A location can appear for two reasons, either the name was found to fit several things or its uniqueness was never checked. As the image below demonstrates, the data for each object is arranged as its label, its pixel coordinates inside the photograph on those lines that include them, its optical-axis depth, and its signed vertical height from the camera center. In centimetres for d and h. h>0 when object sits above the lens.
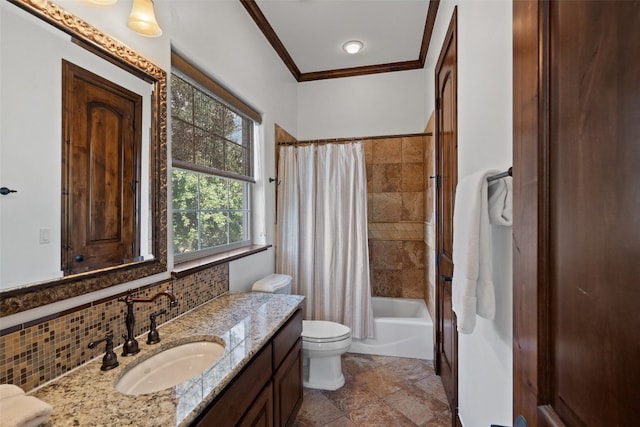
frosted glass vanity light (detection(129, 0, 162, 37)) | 116 +79
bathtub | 254 -112
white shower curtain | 264 -17
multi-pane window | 163 +27
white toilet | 207 -97
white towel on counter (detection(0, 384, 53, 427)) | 64 -45
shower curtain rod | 272 +69
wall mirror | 83 +20
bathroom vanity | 79 -53
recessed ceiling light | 268 +157
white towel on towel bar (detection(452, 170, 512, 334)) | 97 -14
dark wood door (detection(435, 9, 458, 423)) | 173 +8
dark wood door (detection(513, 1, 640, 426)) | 33 +0
